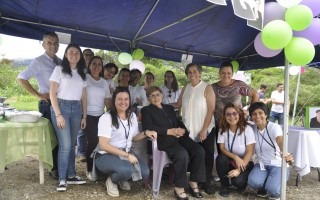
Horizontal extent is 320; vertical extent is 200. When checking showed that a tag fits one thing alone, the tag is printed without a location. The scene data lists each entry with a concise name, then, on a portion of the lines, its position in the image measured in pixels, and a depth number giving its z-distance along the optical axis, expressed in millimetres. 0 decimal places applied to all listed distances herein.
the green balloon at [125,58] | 5020
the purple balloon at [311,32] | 2561
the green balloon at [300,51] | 2422
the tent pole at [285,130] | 2637
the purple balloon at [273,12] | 2535
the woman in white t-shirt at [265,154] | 2898
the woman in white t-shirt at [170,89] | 4715
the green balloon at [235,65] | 5859
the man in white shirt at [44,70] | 2910
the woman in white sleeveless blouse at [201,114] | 3053
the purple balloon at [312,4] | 2531
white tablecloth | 3451
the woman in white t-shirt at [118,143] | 2760
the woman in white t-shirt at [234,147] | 3016
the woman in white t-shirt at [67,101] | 2723
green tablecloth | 2549
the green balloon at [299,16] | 2353
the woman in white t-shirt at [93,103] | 3328
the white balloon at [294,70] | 6798
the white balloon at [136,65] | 5033
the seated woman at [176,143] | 2770
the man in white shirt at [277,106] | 7457
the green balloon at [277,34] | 2334
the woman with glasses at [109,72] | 4090
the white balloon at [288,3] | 2326
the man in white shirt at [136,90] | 4398
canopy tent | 3605
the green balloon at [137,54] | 5047
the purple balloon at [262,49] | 3064
